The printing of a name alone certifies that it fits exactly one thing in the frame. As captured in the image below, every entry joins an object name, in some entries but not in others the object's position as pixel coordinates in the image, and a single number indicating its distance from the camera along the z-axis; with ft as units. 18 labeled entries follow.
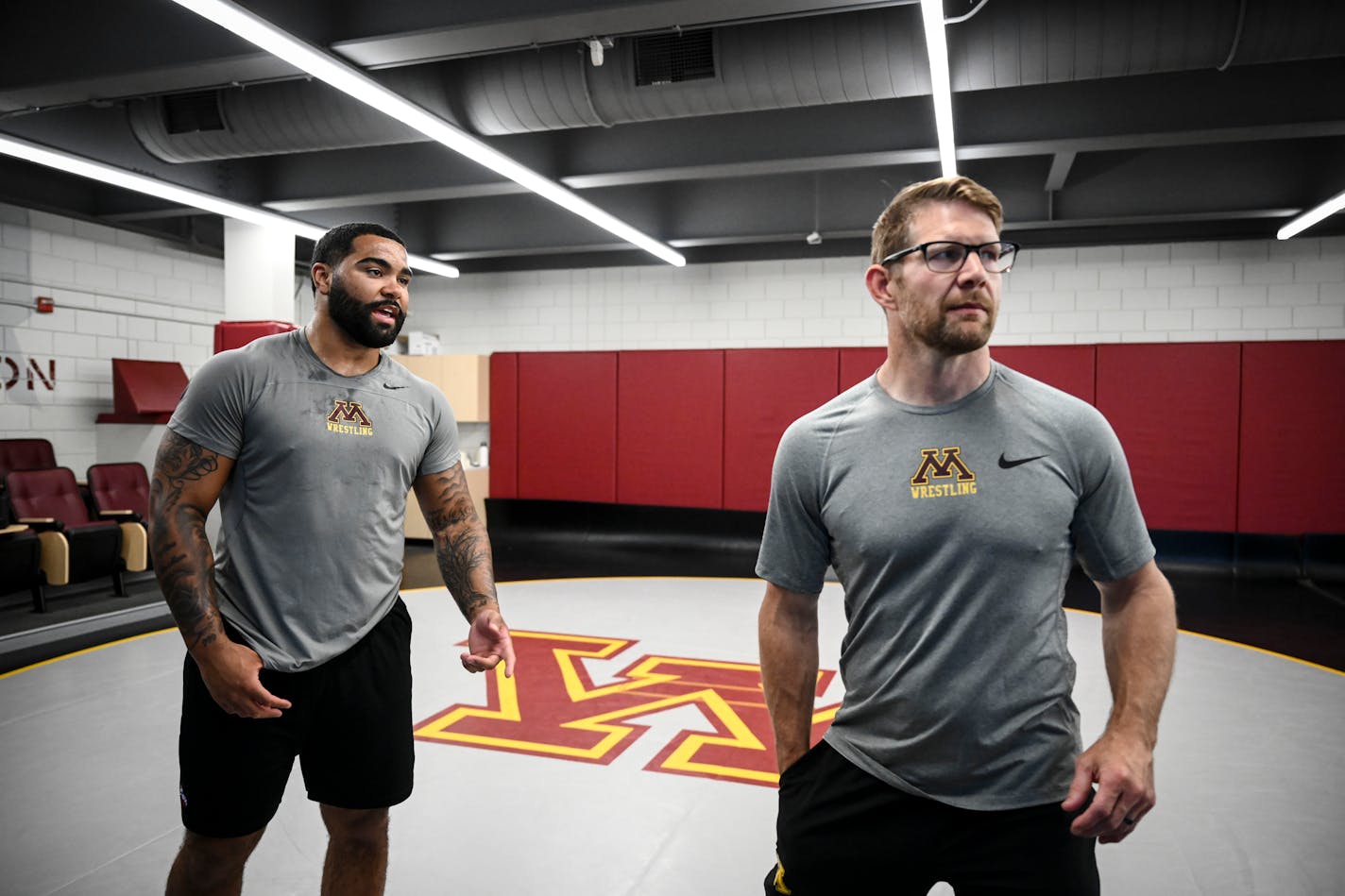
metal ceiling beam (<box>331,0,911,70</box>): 12.25
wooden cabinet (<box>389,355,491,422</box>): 33.60
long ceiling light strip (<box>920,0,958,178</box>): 11.37
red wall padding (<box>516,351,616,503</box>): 32.58
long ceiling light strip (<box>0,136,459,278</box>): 17.40
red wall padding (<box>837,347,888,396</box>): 29.32
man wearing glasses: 4.22
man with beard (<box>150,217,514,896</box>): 5.74
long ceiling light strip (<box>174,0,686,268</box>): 11.50
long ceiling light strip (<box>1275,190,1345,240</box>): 20.86
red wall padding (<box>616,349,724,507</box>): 31.19
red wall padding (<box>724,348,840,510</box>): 30.14
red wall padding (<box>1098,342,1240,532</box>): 26.61
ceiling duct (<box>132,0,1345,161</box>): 12.71
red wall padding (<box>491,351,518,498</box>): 33.86
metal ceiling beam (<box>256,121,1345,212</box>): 16.78
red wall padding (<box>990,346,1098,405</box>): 27.66
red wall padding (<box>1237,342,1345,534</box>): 25.81
